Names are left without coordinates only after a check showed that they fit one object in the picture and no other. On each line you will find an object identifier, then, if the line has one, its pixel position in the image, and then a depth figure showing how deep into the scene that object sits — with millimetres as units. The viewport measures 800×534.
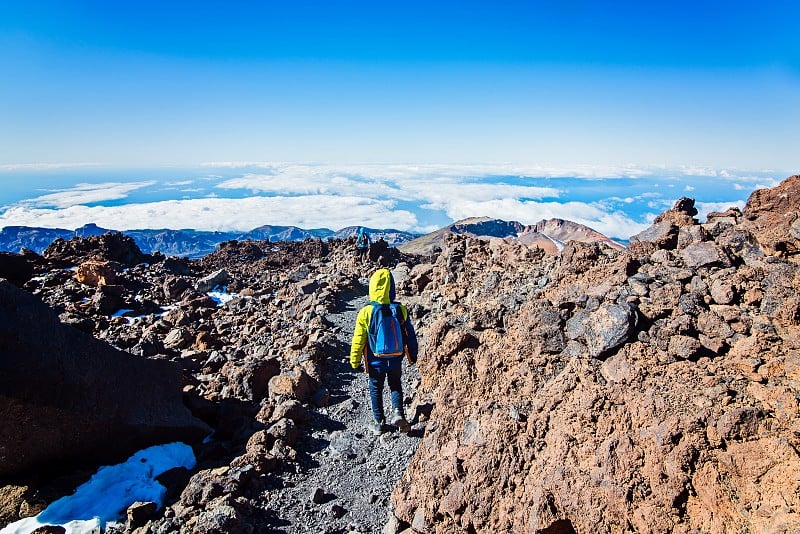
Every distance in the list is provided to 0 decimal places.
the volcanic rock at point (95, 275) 17359
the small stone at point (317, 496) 5428
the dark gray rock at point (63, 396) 5105
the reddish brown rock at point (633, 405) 3607
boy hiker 6664
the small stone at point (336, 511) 5219
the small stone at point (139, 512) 5047
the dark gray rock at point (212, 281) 19156
